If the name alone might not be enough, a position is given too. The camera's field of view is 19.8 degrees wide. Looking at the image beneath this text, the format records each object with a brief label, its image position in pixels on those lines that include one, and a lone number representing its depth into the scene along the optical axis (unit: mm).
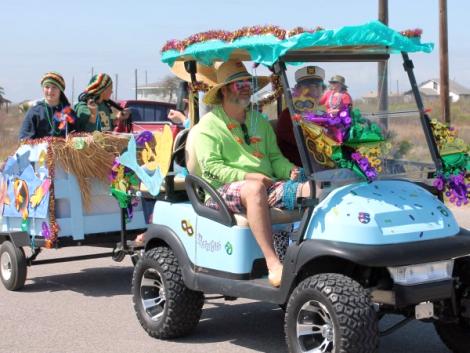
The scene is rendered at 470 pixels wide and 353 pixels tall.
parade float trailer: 12194
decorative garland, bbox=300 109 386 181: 7842
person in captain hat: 8447
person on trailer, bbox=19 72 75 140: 12904
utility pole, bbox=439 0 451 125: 33297
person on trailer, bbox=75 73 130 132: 13309
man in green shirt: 8521
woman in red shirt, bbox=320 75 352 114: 8473
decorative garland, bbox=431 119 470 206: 8497
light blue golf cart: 7501
